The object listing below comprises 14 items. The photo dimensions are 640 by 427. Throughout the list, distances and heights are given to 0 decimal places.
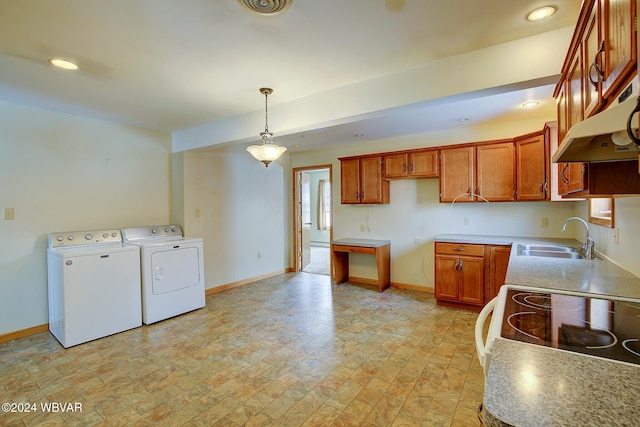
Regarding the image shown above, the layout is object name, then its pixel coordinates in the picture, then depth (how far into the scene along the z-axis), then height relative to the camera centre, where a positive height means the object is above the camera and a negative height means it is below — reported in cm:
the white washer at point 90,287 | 289 -75
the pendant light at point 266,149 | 290 +63
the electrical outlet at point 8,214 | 306 +1
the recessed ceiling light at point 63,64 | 221 +115
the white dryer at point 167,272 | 341 -71
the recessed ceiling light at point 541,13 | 169 +114
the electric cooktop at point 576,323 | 94 -44
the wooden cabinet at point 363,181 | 470 +48
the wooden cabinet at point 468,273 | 351 -78
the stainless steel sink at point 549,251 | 284 -43
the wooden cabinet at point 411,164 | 421 +67
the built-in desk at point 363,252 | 455 -71
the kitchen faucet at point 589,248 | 246 -34
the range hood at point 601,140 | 78 +24
